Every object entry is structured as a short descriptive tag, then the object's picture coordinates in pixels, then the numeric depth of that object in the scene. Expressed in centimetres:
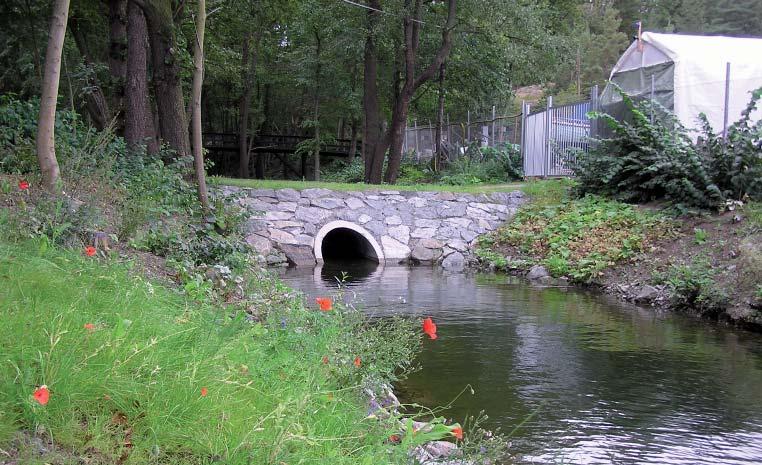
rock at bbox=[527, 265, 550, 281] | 1302
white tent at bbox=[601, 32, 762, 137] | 1562
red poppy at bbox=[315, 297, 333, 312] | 372
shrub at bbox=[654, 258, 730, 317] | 937
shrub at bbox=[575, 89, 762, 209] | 1199
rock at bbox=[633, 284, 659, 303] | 1057
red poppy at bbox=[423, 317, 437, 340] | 366
